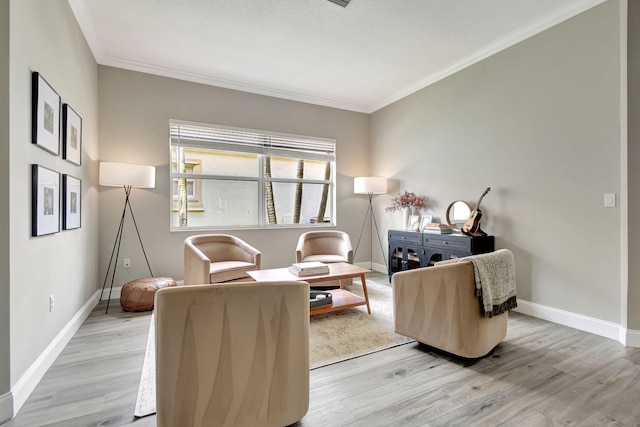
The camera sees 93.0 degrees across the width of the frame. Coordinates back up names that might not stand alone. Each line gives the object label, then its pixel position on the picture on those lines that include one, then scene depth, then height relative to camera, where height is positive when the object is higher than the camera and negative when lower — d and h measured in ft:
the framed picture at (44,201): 6.06 +0.27
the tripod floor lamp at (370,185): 15.76 +1.50
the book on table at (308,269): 9.59 -1.78
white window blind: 13.53 +3.55
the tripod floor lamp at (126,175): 10.71 +1.37
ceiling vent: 8.59 +6.03
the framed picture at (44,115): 6.11 +2.14
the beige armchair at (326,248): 12.83 -1.55
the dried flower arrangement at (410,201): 14.05 +0.61
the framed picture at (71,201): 7.87 +0.33
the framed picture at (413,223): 14.01 -0.42
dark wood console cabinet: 10.85 -1.31
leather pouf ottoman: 10.46 -2.86
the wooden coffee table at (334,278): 9.25 -1.99
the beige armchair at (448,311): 6.72 -2.25
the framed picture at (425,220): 13.57 -0.28
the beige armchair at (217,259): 10.22 -1.75
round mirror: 12.09 +0.04
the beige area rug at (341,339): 6.14 -3.37
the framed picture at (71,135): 7.93 +2.18
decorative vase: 14.44 -0.10
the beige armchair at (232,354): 4.06 -2.00
